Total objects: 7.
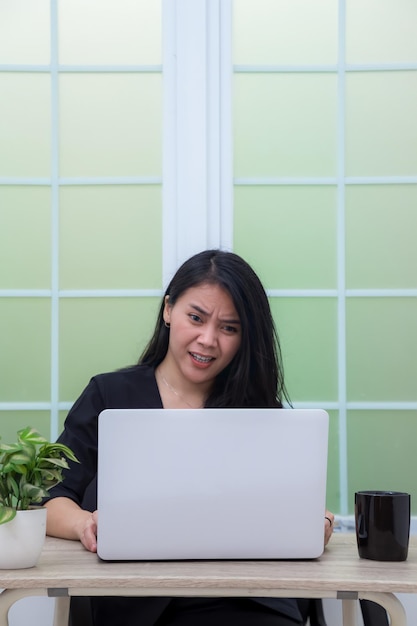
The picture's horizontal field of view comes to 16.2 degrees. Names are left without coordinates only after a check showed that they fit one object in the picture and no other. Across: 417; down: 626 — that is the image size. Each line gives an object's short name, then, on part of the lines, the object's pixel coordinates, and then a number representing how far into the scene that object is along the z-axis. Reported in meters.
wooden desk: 2.02
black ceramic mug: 2.19
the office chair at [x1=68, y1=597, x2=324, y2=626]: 2.31
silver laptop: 2.11
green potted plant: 2.11
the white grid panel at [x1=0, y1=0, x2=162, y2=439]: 3.36
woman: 2.80
